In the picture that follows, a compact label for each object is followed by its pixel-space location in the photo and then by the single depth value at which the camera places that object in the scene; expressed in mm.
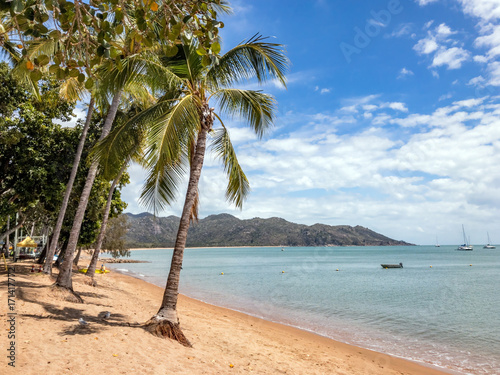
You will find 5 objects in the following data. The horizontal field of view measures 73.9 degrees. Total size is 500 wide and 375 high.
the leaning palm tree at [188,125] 6918
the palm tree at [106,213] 15903
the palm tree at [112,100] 7469
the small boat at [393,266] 54100
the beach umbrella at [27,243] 24253
